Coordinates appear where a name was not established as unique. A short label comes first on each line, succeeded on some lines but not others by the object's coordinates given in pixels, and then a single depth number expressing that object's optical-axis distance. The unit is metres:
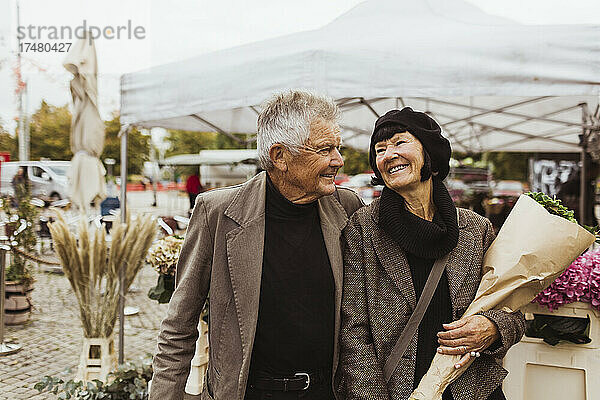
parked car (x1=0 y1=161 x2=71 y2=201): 17.09
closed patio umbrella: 6.71
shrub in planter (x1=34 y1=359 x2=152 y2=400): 3.62
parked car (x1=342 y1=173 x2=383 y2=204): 22.40
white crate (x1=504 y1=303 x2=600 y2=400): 2.32
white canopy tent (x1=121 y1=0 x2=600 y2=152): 3.11
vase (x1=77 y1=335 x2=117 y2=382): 3.95
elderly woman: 1.72
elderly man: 1.79
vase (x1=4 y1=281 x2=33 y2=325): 6.29
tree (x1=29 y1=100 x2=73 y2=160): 22.39
